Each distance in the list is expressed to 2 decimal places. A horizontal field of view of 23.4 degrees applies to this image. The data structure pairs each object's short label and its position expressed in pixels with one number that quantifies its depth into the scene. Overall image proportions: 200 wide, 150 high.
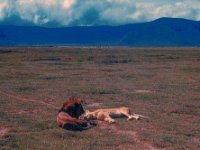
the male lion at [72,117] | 15.94
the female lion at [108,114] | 17.78
